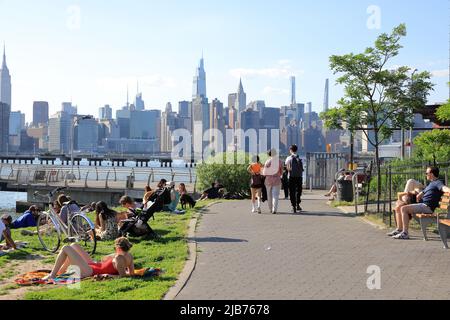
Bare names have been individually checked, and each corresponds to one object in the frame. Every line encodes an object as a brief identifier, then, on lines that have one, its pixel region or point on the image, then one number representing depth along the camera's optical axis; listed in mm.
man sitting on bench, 11500
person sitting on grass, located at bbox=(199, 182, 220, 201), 22819
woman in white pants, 16181
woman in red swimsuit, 8805
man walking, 16781
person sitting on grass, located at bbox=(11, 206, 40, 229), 16172
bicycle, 11426
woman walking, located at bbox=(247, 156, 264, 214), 16781
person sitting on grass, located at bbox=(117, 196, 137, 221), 12850
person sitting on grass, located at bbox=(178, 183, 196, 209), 19016
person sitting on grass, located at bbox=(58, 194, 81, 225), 12338
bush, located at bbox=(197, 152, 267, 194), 23609
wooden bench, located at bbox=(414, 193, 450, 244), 11320
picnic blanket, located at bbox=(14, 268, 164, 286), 8641
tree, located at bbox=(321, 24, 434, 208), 16500
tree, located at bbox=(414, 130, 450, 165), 18797
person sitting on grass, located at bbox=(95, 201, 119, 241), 12281
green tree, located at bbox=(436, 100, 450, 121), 16219
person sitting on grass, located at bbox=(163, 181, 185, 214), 16828
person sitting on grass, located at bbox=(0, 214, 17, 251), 11758
